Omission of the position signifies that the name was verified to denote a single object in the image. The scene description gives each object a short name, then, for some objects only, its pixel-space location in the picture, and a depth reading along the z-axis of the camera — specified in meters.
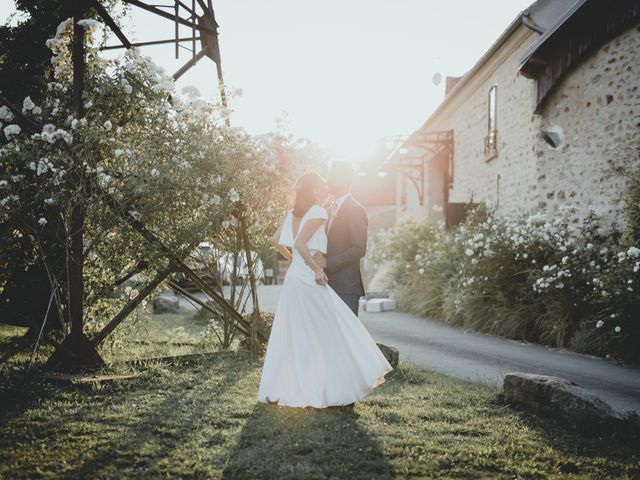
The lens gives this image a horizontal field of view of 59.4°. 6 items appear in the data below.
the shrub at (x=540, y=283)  6.89
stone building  9.23
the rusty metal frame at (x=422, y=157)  18.72
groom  5.00
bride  4.29
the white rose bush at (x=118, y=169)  5.12
